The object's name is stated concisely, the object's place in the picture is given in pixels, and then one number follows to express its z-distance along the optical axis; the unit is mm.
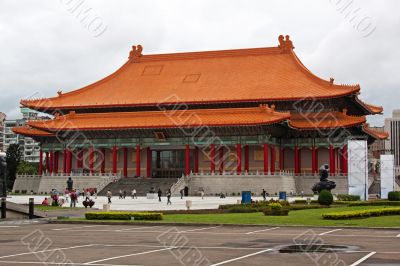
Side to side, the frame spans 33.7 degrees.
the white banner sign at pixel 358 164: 47562
